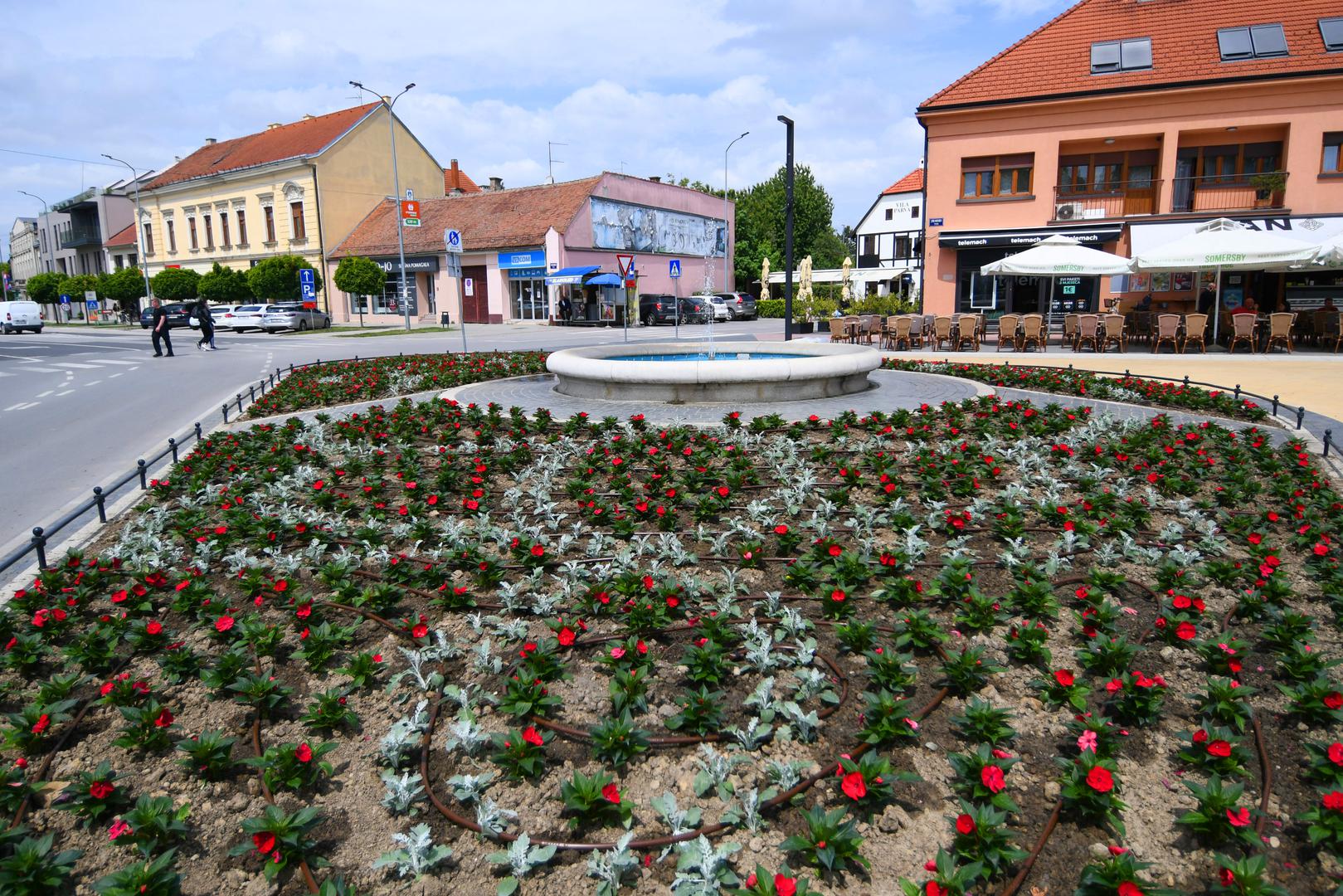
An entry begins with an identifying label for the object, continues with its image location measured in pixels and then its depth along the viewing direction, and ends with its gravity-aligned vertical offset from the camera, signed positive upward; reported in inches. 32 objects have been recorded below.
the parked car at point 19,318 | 1761.8 +8.5
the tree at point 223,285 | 1830.7 +70.1
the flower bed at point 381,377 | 455.5 -39.3
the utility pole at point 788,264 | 792.4 +43.3
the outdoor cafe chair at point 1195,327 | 727.1 -23.5
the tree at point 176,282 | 1948.8 +84.3
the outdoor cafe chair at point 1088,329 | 777.6 -25.9
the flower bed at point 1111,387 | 386.9 -44.6
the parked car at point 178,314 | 1643.7 +8.5
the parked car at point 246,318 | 1614.2 -0.5
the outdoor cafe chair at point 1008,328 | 809.9 -23.6
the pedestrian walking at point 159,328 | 939.3 -9.7
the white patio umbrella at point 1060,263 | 768.9 +36.4
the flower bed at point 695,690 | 103.5 -61.6
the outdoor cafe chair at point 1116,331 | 753.6 -26.9
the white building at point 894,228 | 2640.3 +253.8
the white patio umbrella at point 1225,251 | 695.7 +39.7
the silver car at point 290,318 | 1588.3 -3.1
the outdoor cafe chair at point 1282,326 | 711.1 -23.8
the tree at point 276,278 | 1669.5 +77.5
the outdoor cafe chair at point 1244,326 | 716.0 -23.3
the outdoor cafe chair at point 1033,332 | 795.4 -27.7
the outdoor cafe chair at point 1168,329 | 731.4 -24.7
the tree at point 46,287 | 2556.6 +103.1
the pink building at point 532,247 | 1715.1 +139.9
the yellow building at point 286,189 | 1907.0 +307.6
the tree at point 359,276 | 1584.6 +73.4
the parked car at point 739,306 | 1870.1 +4.2
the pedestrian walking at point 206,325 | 1049.5 -9.1
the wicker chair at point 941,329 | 848.3 -24.4
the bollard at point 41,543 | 190.2 -50.5
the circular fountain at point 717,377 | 370.0 -31.2
